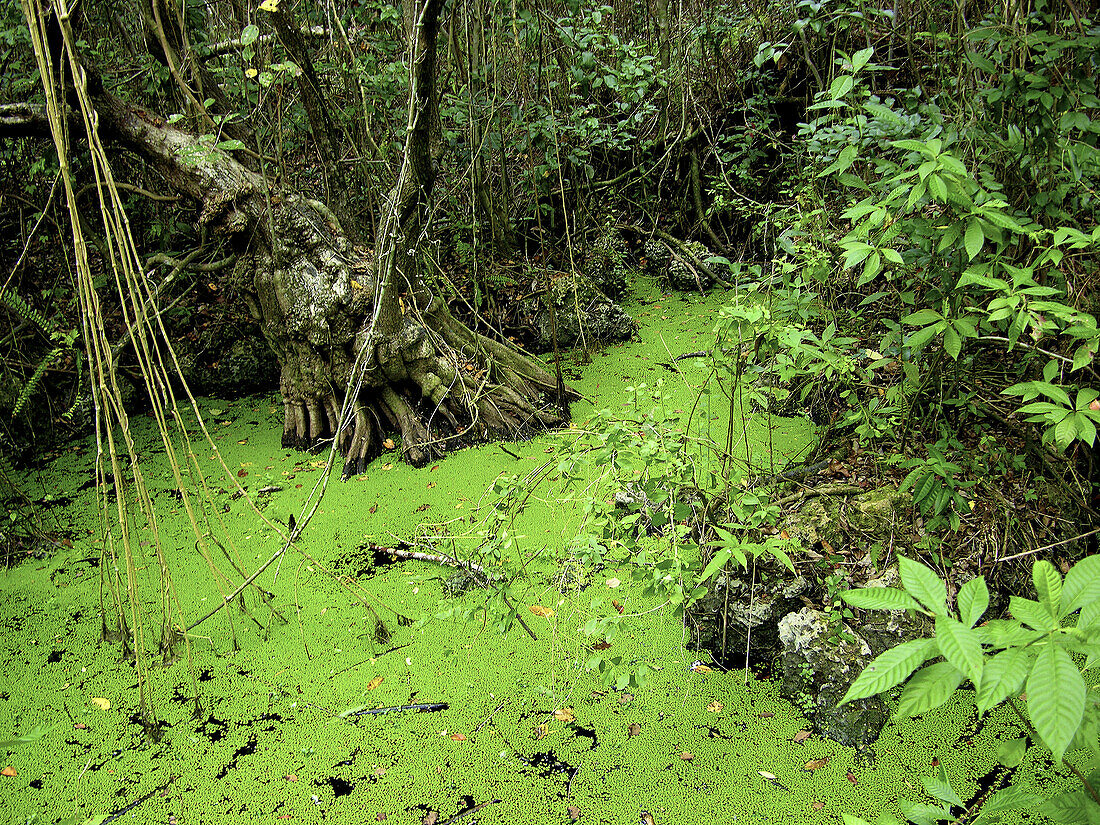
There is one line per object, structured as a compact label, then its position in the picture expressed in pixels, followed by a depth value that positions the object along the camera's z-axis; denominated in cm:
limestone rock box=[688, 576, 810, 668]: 221
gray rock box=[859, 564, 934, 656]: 203
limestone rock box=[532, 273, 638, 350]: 465
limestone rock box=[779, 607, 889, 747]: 194
